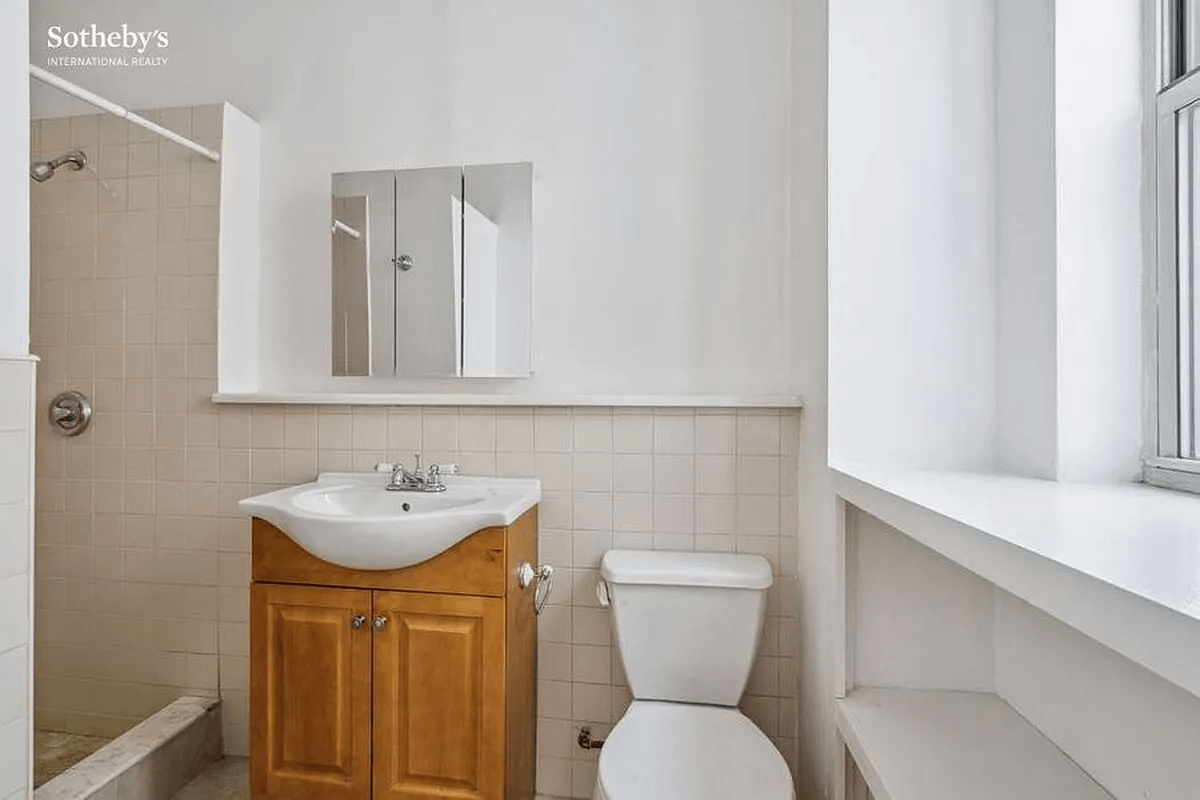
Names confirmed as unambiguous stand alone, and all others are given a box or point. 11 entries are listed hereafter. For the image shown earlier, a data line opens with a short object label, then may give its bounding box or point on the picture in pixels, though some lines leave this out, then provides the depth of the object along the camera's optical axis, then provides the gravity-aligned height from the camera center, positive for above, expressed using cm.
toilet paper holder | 175 -49
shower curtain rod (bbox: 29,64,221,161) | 147 +74
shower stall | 198 -12
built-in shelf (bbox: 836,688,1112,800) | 90 -54
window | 99 +23
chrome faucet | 180 -21
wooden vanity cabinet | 153 -65
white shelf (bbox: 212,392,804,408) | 174 +1
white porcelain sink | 144 -28
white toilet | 152 -55
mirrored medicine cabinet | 189 +38
